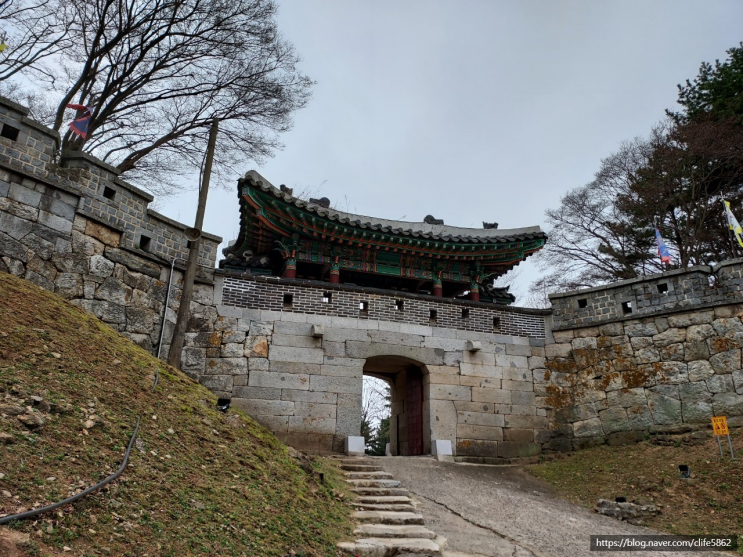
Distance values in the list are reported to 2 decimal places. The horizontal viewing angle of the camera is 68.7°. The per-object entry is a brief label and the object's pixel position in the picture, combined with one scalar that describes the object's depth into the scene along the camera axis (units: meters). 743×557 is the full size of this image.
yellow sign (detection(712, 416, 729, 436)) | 8.35
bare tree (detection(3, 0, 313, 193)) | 11.30
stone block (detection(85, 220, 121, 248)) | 8.58
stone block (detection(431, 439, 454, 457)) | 9.93
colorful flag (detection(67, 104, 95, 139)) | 9.68
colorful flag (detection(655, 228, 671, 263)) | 12.66
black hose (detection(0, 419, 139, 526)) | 3.10
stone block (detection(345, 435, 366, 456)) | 9.39
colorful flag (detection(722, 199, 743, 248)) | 11.35
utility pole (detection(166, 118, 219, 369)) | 8.98
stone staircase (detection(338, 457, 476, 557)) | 5.14
